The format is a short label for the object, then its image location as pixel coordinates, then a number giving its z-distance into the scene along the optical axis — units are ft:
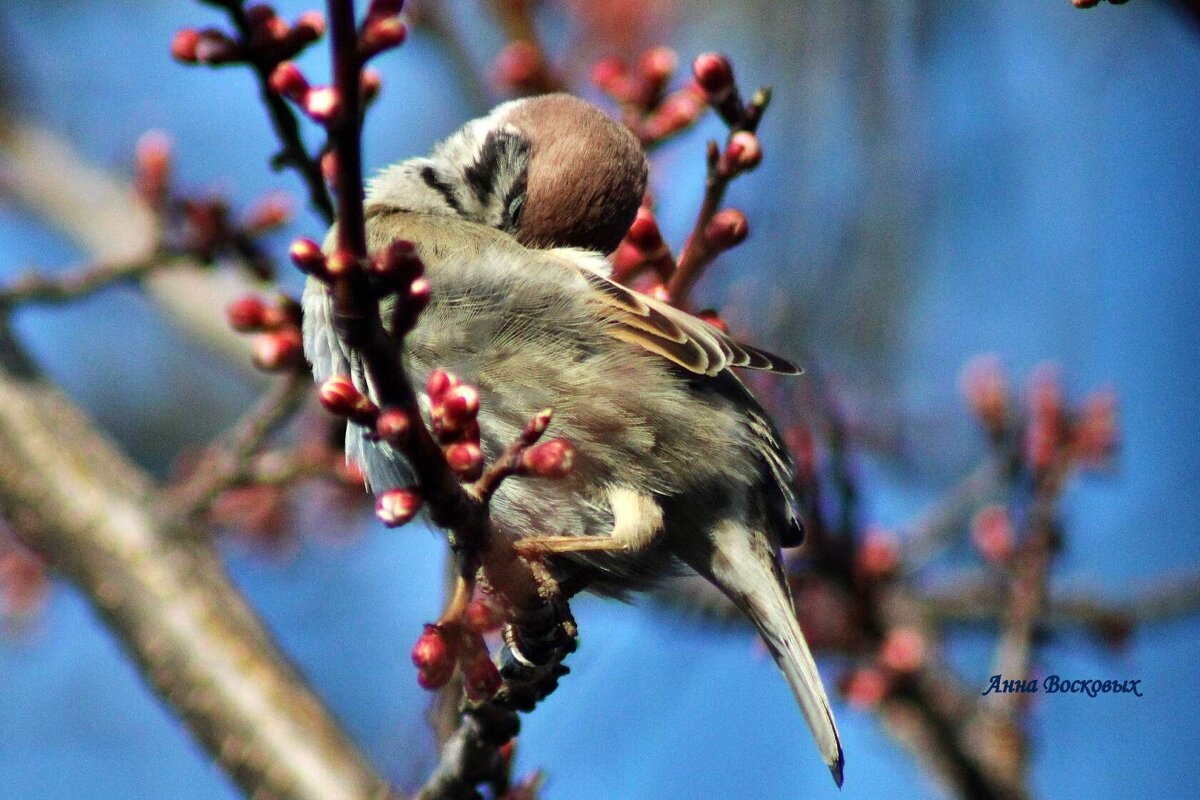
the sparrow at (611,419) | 14.65
